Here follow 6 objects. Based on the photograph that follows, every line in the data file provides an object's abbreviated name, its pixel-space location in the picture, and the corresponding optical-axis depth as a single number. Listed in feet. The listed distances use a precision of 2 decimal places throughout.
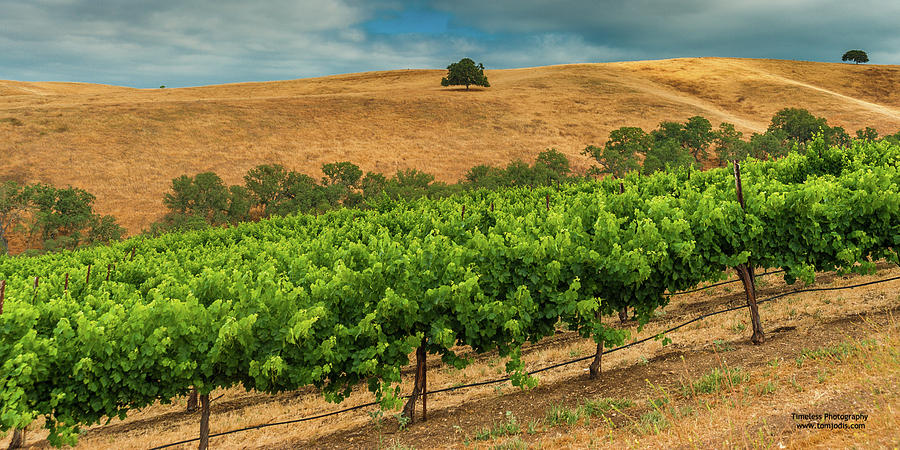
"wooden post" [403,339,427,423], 36.60
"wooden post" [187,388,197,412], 50.52
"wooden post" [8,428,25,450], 44.14
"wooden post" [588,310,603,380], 40.91
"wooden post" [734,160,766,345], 41.01
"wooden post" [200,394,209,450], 33.68
